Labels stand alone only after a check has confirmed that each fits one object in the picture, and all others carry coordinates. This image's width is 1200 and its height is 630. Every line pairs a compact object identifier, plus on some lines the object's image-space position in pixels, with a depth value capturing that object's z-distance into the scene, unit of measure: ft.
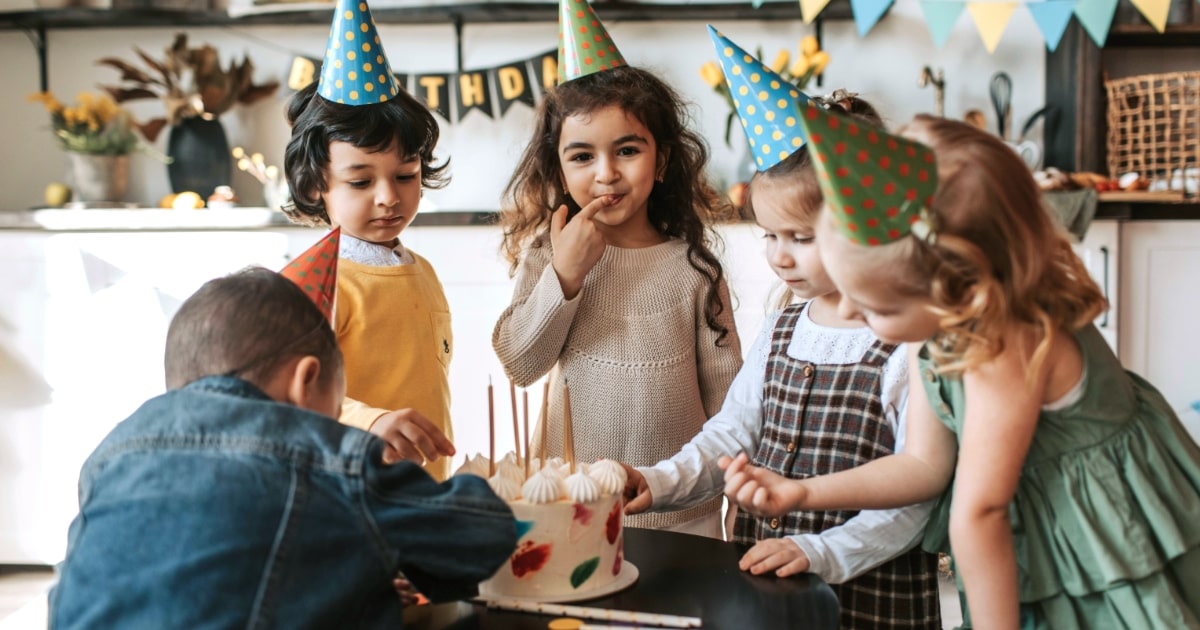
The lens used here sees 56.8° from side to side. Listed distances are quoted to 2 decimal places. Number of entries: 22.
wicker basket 9.64
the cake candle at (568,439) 3.43
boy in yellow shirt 4.77
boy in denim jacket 2.56
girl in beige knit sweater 4.92
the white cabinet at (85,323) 9.03
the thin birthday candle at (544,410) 3.32
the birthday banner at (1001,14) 9.27
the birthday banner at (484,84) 10.06
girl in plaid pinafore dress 4.01
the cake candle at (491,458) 3.17
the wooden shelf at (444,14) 9.87
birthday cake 3.12
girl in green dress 2.77
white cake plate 3.14
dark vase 9.80
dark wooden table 3.02
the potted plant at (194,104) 9.80
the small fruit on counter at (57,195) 9.55
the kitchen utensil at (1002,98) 10.00
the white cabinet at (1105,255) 9.00
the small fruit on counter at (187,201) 9.32
